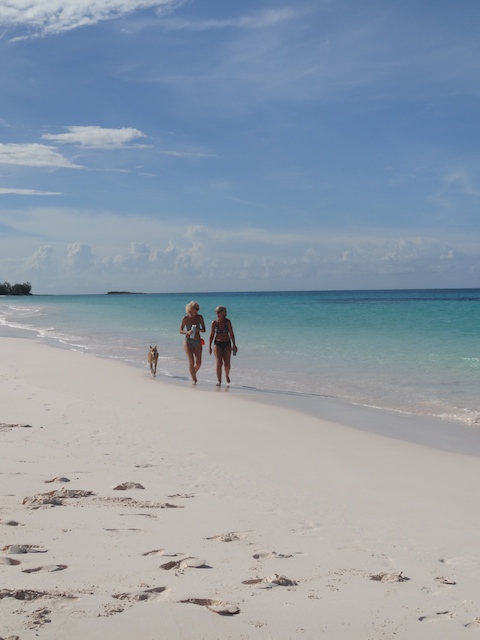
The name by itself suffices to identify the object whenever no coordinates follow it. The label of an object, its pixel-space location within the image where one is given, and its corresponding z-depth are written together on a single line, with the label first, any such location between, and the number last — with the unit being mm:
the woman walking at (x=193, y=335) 12562
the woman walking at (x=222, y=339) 12633
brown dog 13102
